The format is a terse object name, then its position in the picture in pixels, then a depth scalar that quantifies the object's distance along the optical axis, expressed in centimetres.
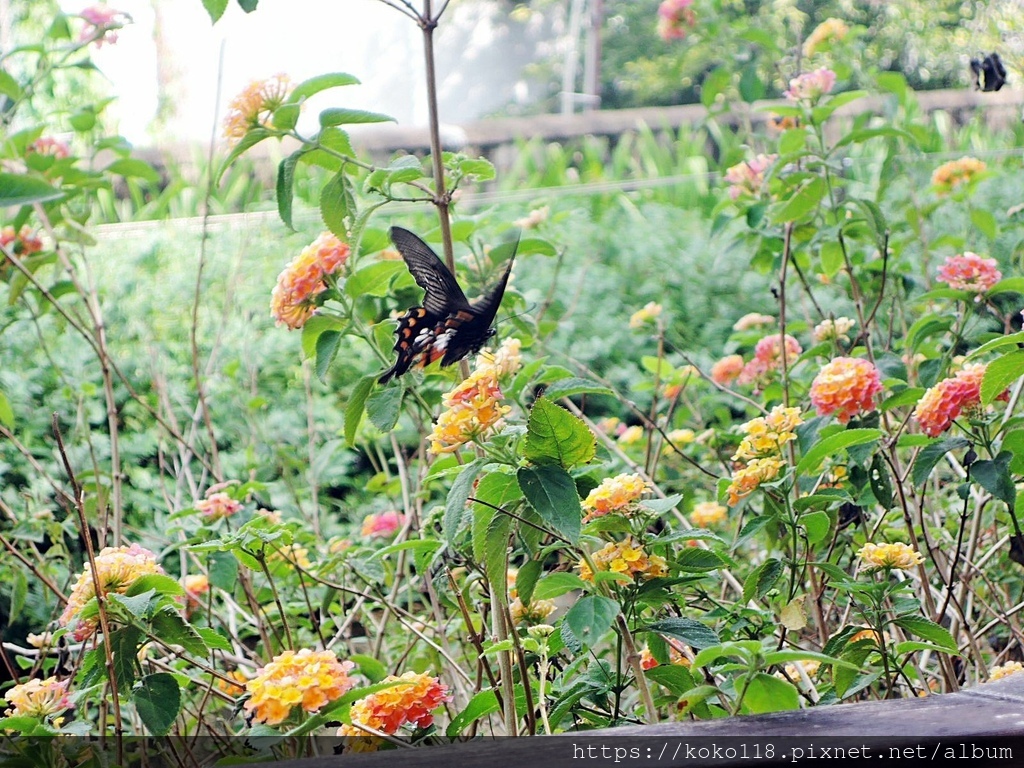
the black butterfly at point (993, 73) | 313
